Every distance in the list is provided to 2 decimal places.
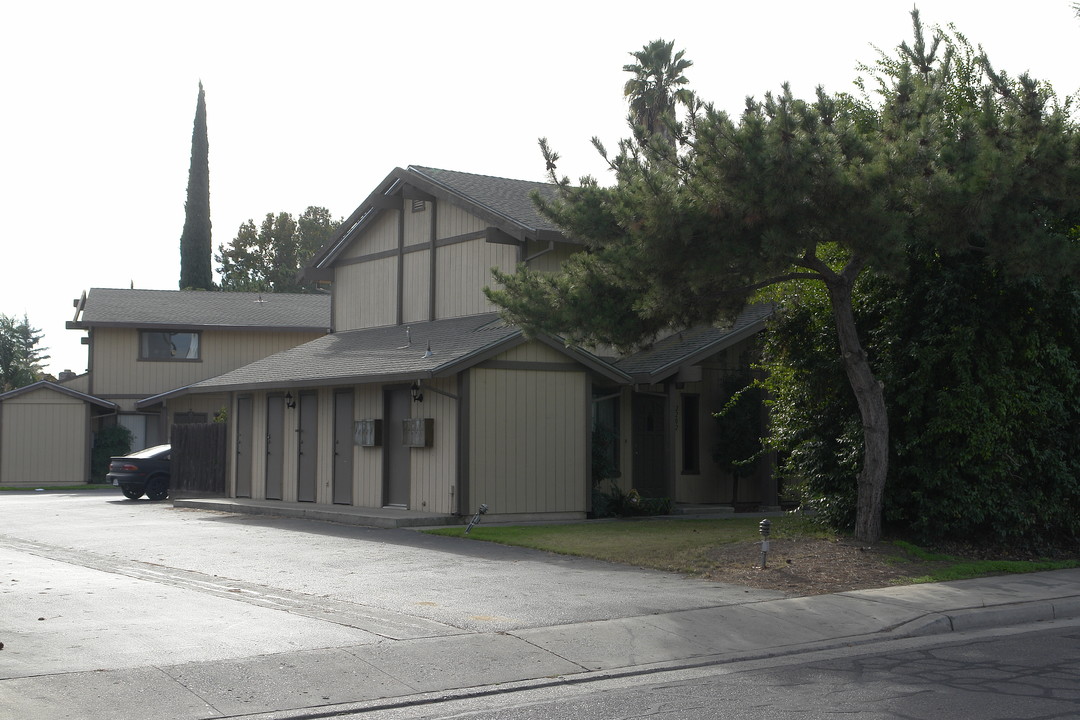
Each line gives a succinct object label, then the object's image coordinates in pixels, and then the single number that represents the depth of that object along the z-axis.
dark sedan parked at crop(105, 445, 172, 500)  27.67
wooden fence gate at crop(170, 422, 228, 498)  26.39
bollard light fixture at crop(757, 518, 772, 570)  12.84
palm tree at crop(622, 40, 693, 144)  43.47
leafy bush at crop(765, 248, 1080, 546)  13.81
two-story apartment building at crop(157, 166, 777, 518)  19.45
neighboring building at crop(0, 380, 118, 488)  36.06
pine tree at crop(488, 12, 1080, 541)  11.84
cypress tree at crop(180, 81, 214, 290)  56.49
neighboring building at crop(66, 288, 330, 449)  37.66
